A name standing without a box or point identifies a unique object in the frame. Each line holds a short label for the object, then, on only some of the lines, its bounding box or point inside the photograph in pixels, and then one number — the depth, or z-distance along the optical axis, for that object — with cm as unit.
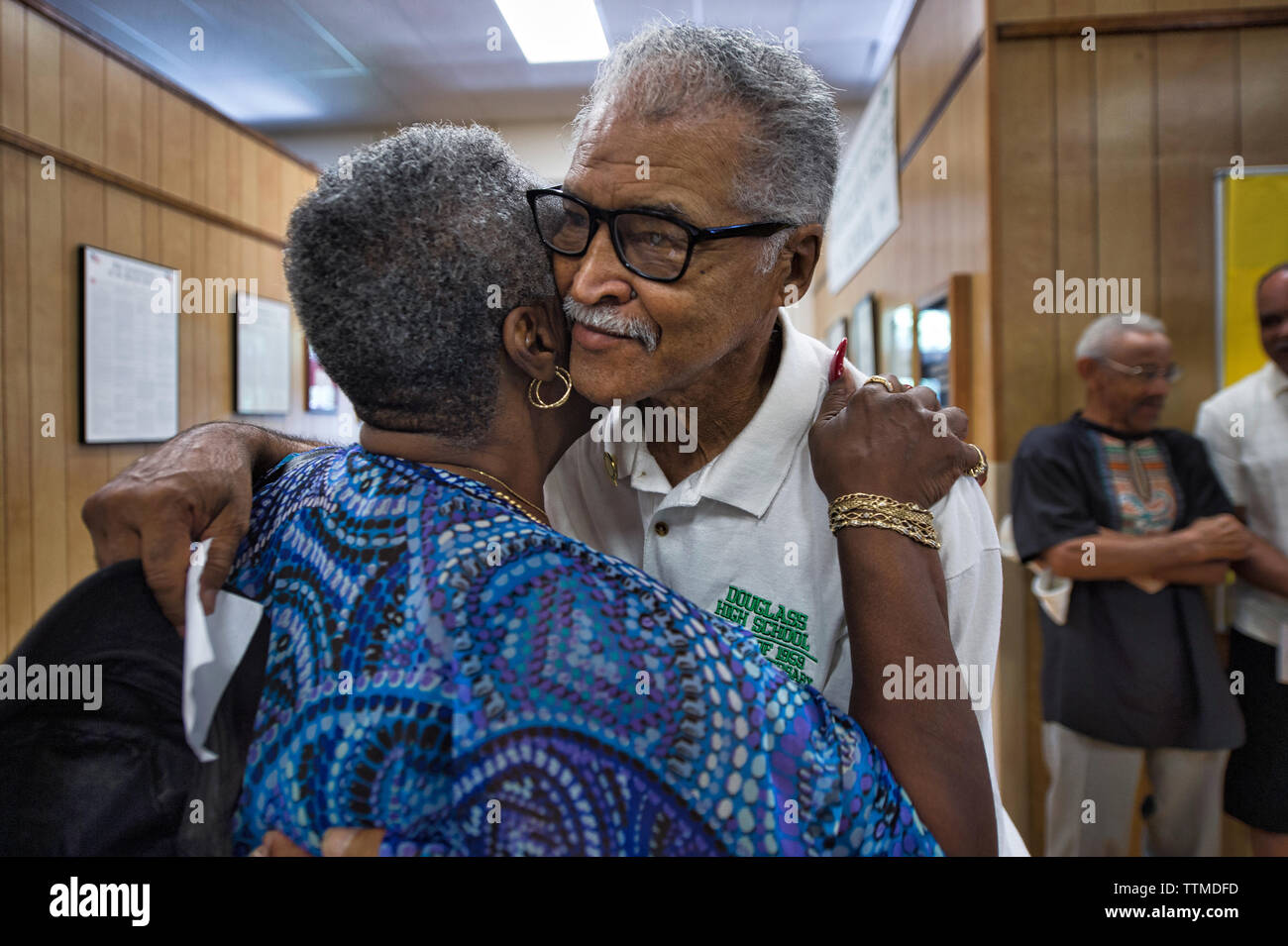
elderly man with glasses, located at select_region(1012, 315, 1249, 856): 121
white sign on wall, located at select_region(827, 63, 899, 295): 242
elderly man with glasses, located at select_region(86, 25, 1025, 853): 69
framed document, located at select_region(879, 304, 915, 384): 243
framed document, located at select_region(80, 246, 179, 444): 133
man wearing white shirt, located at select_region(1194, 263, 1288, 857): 106
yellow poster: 120
